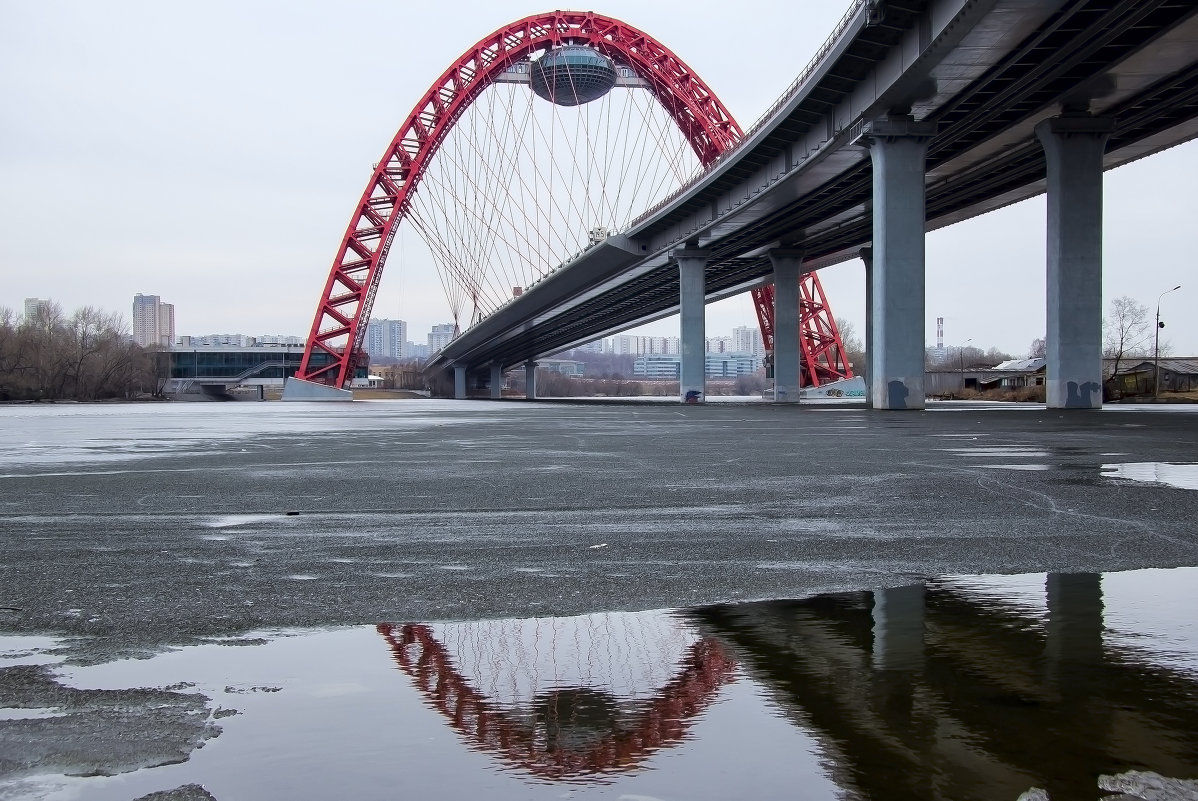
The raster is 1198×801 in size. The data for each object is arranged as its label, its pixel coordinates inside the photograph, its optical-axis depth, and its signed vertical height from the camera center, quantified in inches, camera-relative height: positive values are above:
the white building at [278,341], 6311.0 +313.2
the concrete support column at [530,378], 5537.9 +63.2
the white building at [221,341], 6274.6 +318.0
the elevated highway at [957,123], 1101.7 +370.7
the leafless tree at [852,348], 5147.6 +217.1
